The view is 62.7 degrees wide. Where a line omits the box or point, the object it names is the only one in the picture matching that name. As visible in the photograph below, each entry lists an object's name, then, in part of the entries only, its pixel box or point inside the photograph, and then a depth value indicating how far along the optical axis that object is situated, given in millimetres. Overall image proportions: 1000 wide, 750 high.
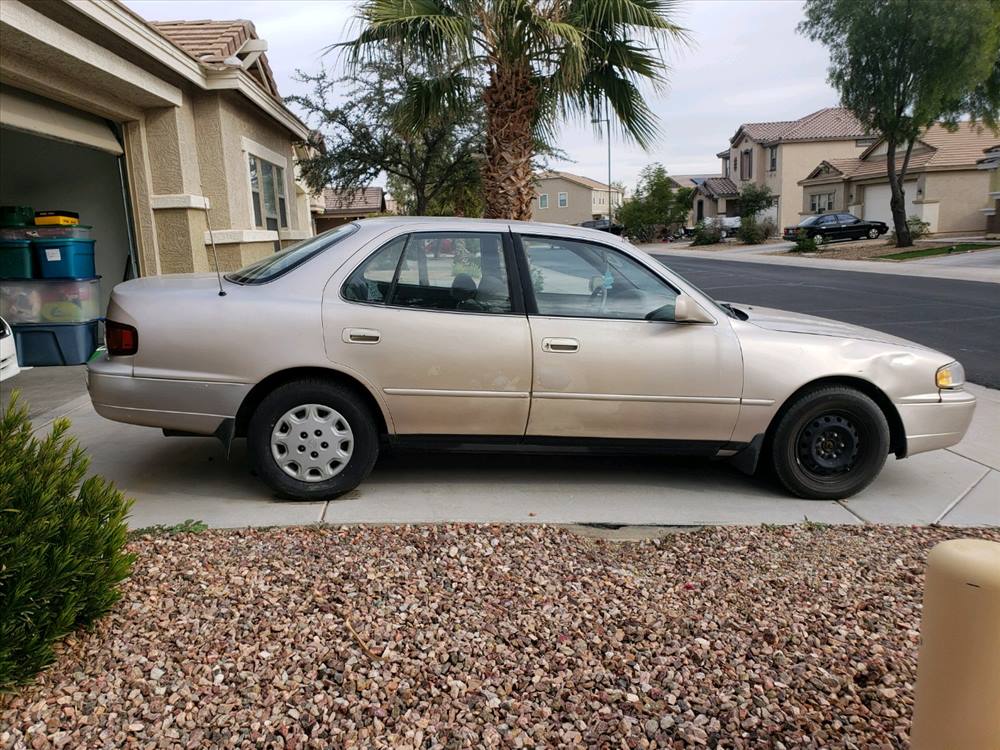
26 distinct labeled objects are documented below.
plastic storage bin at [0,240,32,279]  8656
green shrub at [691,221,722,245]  48625
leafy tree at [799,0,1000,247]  27328
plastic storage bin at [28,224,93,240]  8648
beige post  2123
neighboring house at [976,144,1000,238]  37469
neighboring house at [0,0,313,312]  7691
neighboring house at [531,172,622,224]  81188
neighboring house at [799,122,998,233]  39438
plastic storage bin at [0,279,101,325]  8789
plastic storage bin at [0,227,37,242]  8609
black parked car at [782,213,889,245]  39875
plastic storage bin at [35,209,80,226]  8742
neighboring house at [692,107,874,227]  52656
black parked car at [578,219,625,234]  48128
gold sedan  4594
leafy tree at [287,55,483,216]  22234
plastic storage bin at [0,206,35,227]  8750
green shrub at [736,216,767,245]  45750
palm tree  9727
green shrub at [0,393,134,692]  2662
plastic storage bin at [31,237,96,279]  8688
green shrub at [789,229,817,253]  36497
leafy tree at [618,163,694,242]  56500
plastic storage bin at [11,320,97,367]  8914
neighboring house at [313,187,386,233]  39238
